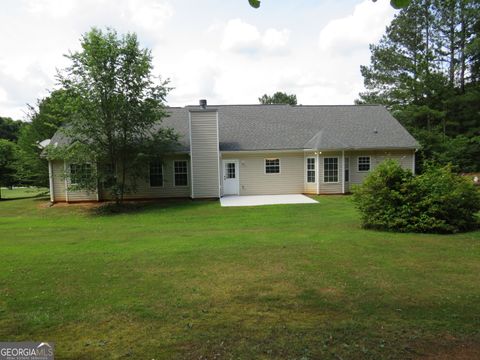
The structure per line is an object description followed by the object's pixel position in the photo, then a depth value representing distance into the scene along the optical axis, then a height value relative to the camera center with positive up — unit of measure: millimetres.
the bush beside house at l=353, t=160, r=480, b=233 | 9258 -945
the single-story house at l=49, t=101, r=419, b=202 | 18328 +534
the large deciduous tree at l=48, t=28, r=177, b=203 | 14656 +2609
